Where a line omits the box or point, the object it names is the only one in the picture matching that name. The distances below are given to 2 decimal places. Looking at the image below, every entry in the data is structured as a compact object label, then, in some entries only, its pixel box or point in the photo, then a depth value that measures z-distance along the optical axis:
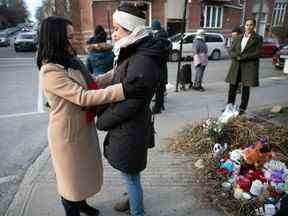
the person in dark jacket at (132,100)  2.01
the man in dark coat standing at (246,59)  5.25
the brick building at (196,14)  23.56
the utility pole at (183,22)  7.55
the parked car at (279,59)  12.91
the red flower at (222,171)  3.26
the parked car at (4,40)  29.03
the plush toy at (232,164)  3.22
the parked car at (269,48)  18.83
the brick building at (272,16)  27.65
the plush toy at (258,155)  3.12
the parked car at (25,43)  22.56
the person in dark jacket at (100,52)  4.60
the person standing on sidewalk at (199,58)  8.24
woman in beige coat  2.02
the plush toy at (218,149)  3.62
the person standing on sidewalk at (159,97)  5.82
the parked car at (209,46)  15.96
